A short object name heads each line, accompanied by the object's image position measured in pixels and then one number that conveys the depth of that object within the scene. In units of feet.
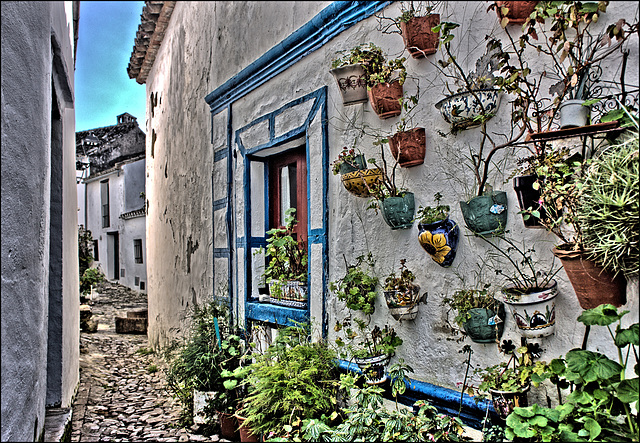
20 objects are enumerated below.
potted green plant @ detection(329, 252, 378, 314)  10.82
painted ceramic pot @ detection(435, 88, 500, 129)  8.28
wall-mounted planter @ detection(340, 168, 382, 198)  10.47
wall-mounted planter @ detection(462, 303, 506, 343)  8.20
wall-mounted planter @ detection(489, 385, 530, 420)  7.51
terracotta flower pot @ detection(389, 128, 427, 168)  9.62
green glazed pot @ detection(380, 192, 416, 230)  9.93
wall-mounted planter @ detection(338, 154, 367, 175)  11.02
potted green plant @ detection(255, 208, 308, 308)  14.16
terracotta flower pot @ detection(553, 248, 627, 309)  6.47
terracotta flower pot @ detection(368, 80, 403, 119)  10.11
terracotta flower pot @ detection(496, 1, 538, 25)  7.66
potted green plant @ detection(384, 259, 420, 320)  9.59
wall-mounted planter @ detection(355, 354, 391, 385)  10.26
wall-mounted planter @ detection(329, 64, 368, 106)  10.98
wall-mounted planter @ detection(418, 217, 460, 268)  8.91
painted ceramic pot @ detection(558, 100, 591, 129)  6.76
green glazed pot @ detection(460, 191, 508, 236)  8.13
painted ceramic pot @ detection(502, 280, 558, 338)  7.29
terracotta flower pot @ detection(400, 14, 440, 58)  9.34
